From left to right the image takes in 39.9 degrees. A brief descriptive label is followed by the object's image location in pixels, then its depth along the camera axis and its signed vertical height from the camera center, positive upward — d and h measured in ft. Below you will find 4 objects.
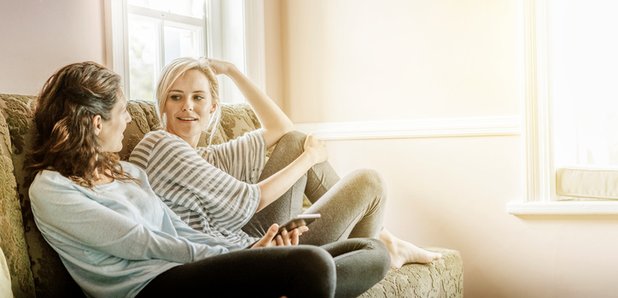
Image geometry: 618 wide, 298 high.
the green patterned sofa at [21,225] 6.15 -0.56
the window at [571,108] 10.66 +0.34
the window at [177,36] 9.77 +1.45
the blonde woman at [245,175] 7.75 -0.32
